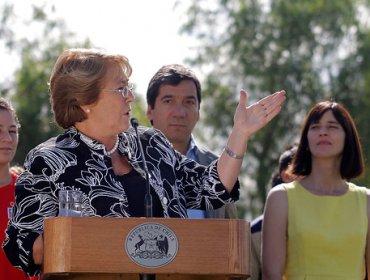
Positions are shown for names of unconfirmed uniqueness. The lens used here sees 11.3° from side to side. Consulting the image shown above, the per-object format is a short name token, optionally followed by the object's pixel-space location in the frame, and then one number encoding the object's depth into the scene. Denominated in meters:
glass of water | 7.93
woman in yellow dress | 10.55
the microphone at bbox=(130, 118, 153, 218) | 7.77
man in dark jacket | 11.88
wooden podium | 7.35
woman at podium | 8.18
